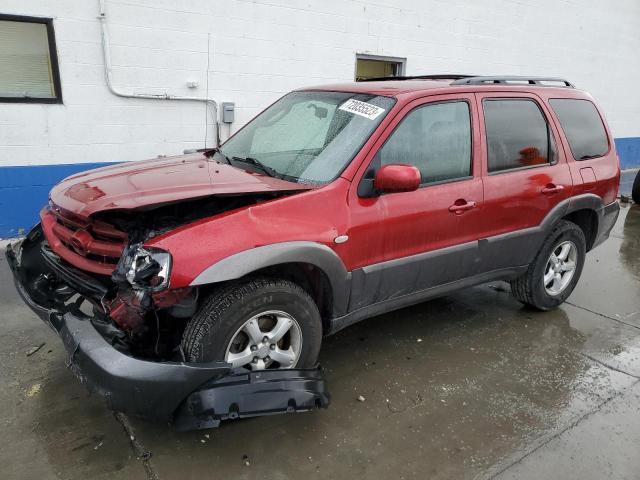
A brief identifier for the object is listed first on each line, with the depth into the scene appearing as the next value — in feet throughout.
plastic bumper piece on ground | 7.52
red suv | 7.70
